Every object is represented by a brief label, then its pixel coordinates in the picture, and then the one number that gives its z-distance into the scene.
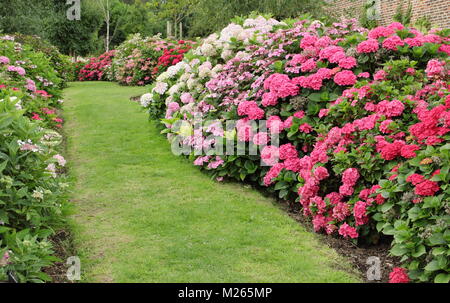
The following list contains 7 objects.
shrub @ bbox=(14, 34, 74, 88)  15.46
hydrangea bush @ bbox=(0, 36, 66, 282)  3.18
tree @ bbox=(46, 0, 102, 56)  28.36
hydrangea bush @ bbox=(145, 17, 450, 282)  3.71
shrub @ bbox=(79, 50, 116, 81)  19.83
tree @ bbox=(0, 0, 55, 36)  21.40
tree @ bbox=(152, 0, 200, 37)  24.77
